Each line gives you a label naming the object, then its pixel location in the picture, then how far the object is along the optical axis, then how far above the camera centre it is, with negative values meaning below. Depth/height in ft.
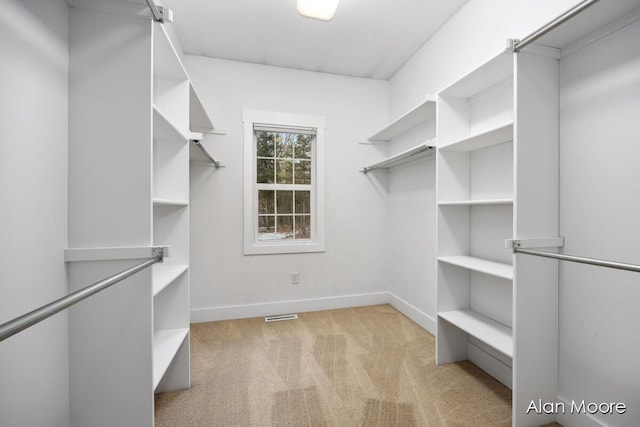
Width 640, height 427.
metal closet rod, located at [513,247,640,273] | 2.98 -0.61
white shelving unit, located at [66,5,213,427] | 3.72 +0.04
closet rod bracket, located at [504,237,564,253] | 4.69 -0.52
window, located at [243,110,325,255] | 9.86 +1.16
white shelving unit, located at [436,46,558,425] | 4.77 -0.09
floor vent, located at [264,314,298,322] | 9.47 -3.69
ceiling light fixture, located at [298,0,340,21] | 5.89 +4.51
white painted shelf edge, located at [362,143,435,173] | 7.39 +1.76
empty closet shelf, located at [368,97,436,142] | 7.42 +2.92
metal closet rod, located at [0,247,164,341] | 1.66 -0.70
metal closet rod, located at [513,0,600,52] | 3.54 +2.76
